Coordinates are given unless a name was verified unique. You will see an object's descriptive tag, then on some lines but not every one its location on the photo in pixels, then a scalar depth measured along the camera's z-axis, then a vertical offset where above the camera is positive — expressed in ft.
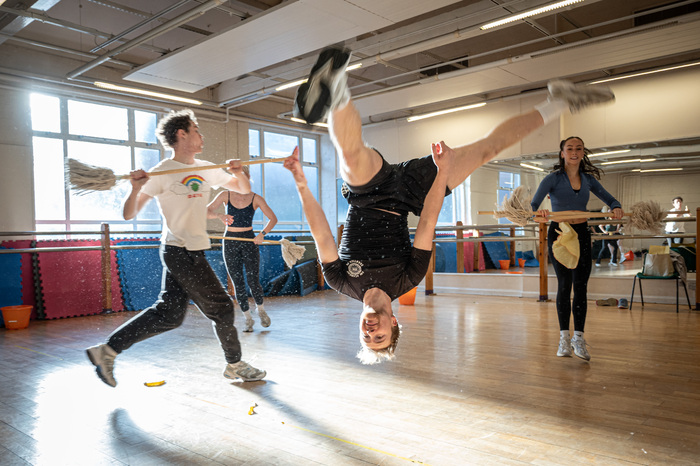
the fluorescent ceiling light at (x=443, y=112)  32.76 +6.86
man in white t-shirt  10.39 -0.61
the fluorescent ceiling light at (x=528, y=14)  18.99 +7.80
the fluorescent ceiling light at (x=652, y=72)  25.11 +7.18
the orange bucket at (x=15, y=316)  20.30 -3.63
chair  21.04 -2.61
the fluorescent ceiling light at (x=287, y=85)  27.91 +7.40
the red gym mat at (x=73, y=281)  23.43 -2.71
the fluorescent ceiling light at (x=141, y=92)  27.39 +7.30
